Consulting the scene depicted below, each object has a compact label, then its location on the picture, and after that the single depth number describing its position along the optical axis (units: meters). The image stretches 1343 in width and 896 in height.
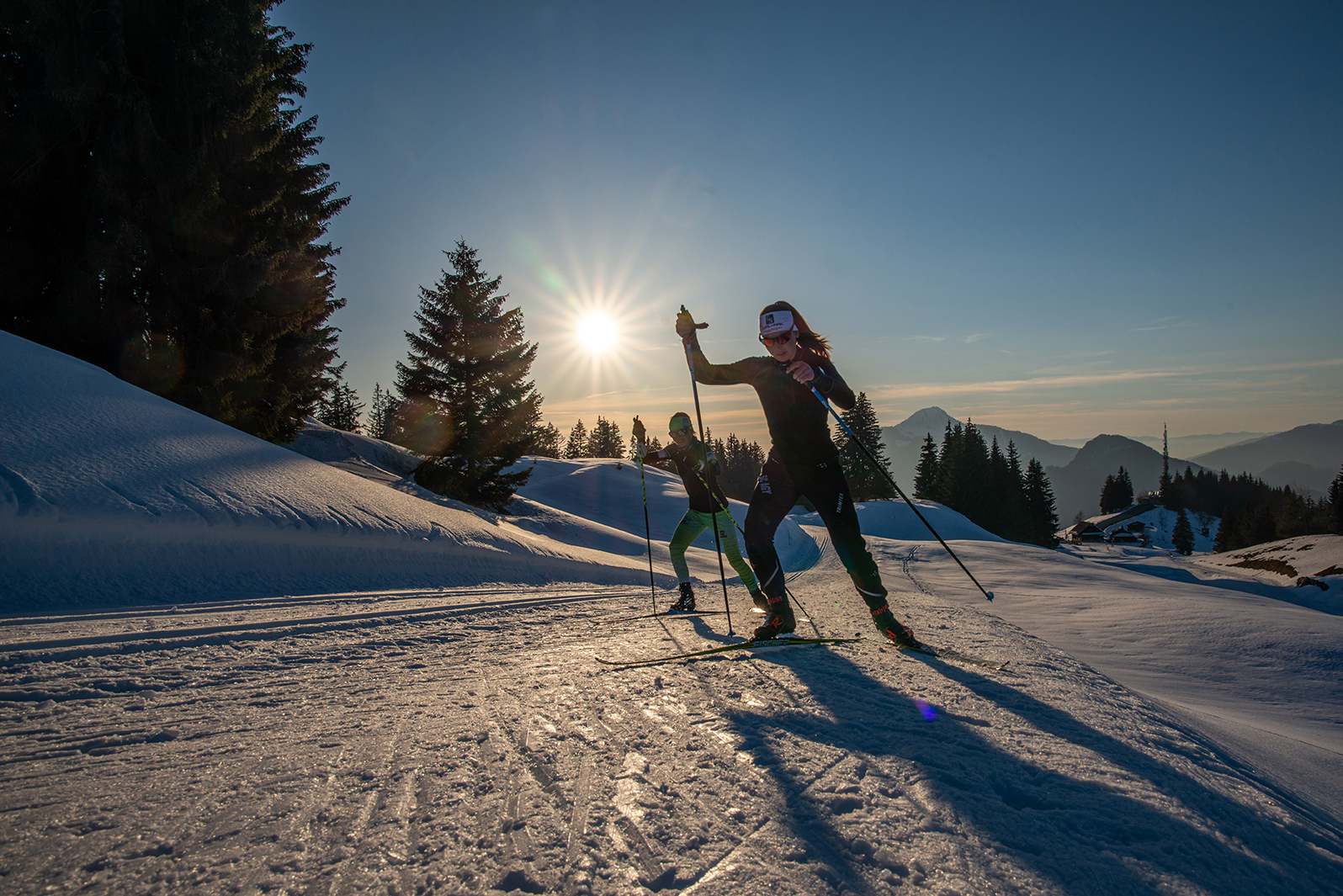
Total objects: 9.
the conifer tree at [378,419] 58.28
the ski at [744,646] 3.03
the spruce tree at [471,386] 17.06
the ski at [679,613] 4.84
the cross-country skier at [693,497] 5.61
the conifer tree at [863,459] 44.41
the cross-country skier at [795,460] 3.67
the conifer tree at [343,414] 46.25
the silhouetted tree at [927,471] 53.04
